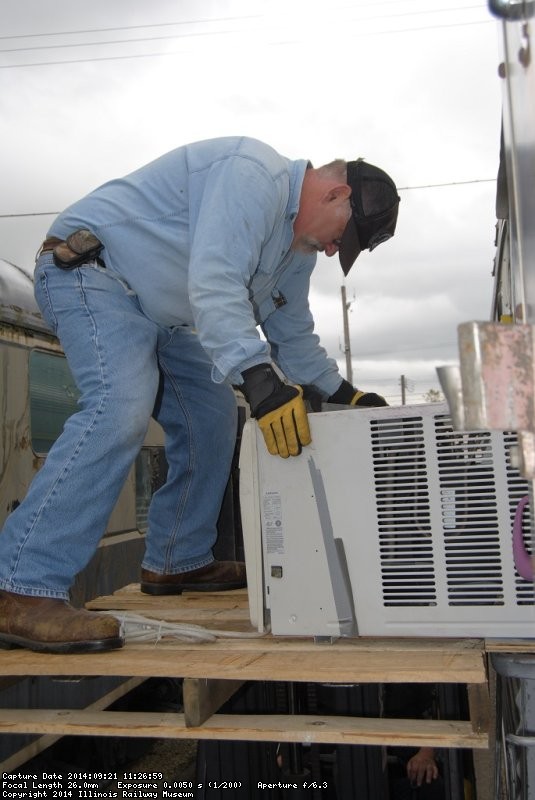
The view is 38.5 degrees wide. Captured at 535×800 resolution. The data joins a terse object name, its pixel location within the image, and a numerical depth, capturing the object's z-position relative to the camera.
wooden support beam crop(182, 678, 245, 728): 1.90
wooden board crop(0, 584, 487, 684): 1.81
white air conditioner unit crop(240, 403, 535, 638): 2.00
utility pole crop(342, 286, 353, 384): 35.72
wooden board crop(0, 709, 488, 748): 1.73
